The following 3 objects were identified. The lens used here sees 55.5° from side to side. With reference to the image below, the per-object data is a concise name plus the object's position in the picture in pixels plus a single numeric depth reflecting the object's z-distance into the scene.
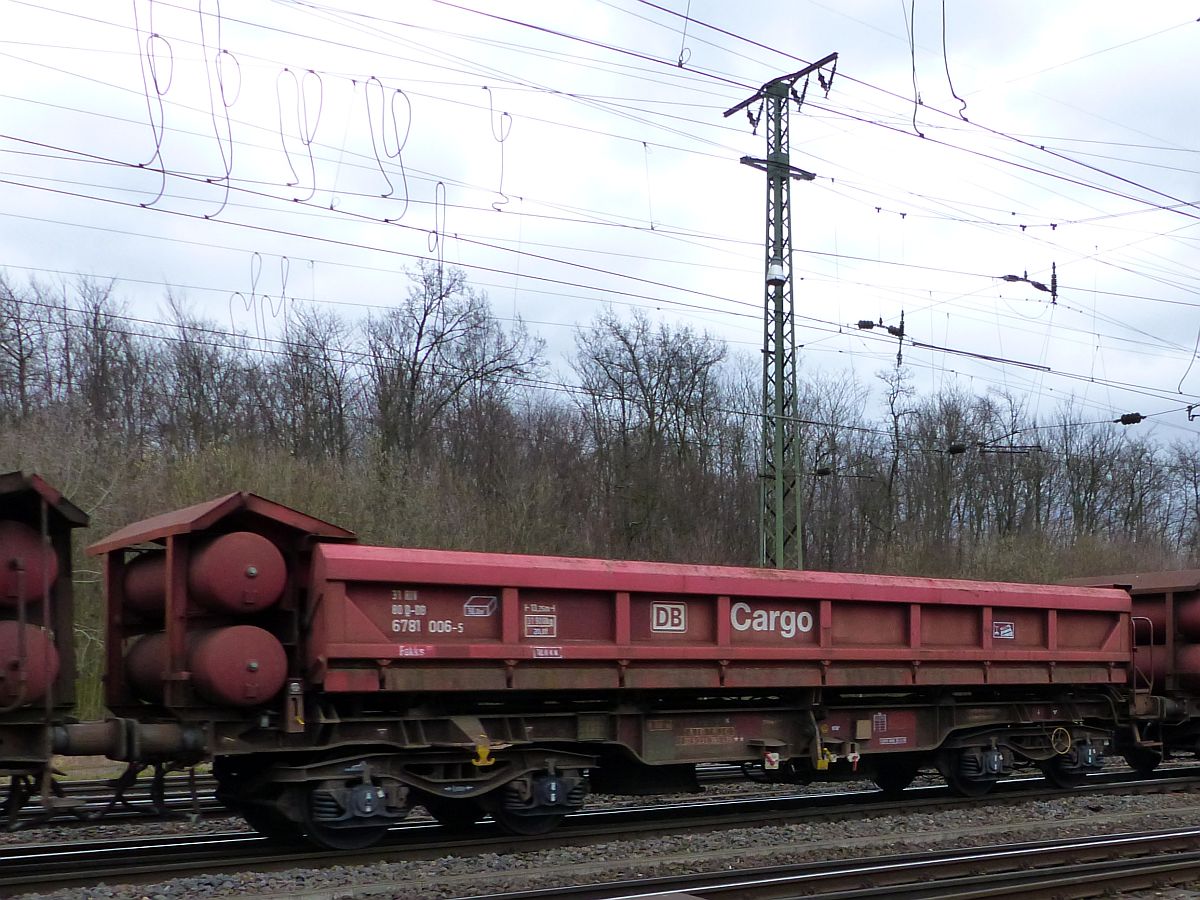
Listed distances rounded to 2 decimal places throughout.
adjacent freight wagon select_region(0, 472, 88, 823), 8.45
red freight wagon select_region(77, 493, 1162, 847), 9.39
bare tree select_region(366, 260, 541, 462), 37.97
